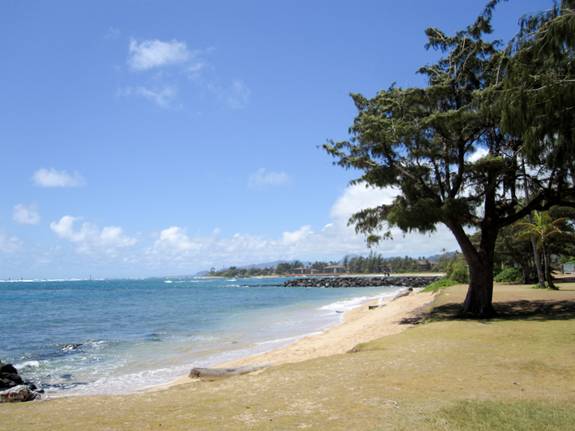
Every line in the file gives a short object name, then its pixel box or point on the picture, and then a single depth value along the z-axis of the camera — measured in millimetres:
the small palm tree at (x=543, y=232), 27456
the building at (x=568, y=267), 64500
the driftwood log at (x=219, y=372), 10625
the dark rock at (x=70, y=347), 21159
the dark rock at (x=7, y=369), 13645
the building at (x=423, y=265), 175250
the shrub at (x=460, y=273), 40219
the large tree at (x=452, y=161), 16141
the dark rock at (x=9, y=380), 13028
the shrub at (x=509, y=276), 40781
